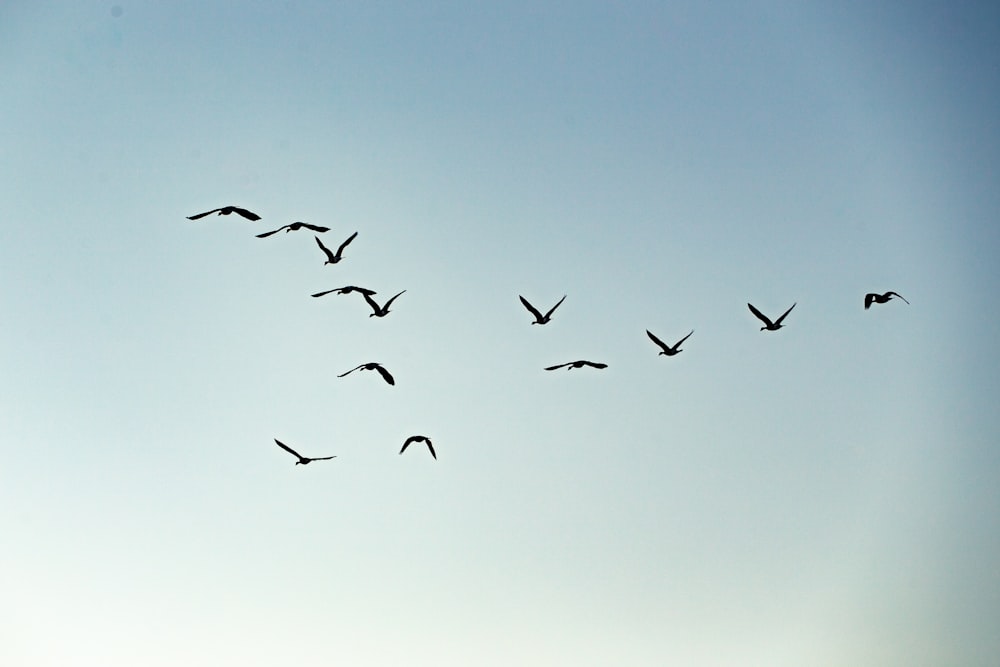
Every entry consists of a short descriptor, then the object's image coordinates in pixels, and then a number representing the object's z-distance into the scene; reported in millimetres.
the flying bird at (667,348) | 59094
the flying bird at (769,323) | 59125
